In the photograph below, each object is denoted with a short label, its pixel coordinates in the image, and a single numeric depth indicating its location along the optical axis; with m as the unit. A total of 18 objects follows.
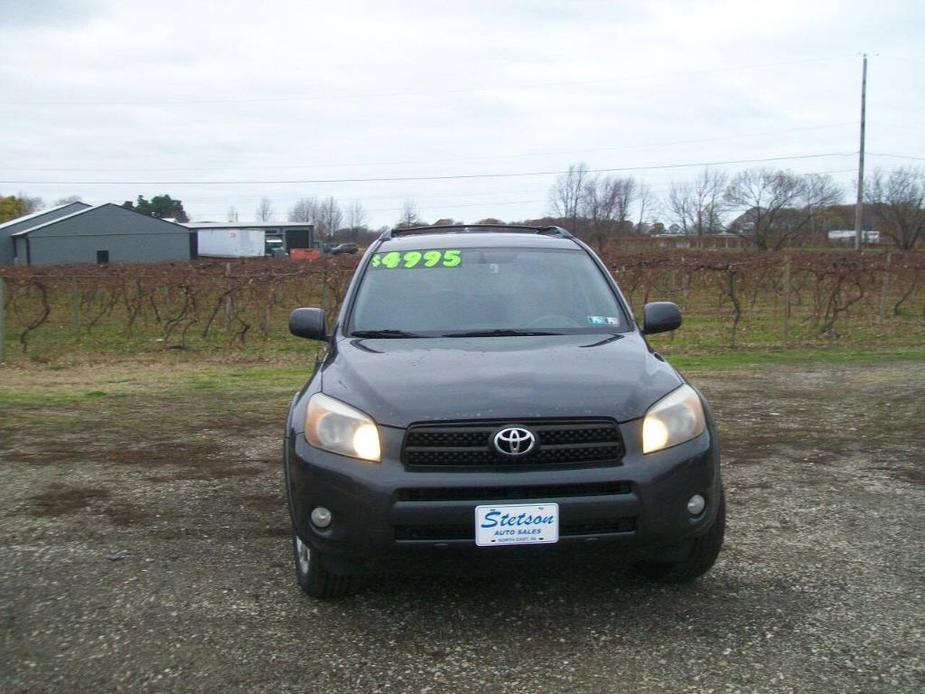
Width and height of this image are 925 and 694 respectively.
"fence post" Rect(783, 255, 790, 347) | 16.12
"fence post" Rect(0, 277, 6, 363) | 14.78
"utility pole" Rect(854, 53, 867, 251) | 39.91
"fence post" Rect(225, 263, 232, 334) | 18.72
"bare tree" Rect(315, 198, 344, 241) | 87.69
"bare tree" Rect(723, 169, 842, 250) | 63.75
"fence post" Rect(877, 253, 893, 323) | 19.35
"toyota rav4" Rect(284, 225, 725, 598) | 3.44
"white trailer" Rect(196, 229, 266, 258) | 65.75
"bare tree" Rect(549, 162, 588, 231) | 58.62
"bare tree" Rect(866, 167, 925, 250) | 56.50
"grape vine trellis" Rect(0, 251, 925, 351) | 18.72
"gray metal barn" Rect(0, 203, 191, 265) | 59.09
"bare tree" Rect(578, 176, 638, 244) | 58.11
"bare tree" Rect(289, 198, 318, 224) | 89.69
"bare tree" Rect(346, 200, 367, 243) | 83.72
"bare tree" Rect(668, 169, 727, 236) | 71.31
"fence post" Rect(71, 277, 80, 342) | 19.33
